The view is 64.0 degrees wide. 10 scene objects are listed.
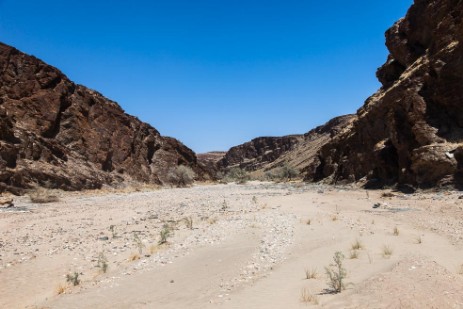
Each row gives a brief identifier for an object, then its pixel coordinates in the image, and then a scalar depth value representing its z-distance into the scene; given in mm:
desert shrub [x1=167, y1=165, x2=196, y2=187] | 55062
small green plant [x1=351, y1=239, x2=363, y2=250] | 8484
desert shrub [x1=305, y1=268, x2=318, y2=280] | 6602
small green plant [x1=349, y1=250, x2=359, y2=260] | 7695
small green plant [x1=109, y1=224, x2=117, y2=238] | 11027
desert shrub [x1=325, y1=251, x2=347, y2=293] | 5652
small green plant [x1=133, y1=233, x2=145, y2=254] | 9109
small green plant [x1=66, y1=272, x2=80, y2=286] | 7059
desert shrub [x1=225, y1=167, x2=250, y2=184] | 81312
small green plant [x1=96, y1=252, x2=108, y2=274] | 7809
